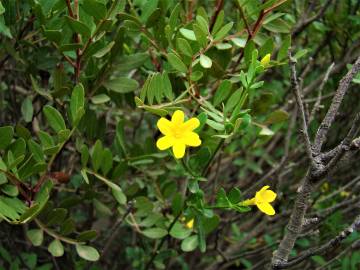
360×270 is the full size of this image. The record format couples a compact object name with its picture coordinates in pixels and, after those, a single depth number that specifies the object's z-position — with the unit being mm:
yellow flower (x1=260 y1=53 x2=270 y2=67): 285
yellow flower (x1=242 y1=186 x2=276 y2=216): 286
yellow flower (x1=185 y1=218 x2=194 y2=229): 358
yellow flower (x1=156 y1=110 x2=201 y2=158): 277
